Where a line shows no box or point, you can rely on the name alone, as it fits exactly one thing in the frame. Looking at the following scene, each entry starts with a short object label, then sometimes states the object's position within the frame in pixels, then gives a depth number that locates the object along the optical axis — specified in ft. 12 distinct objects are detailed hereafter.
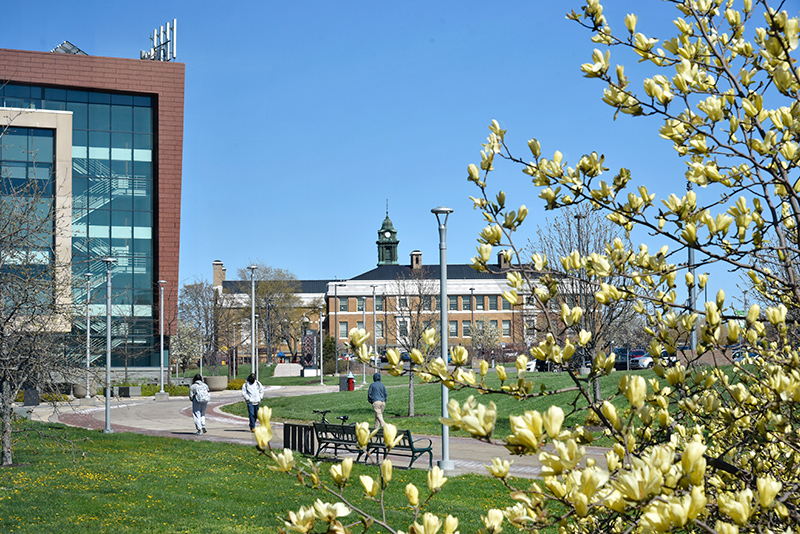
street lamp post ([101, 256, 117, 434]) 65.09
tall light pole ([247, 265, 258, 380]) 109.07
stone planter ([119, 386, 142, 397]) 127.03
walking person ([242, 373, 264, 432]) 65.31
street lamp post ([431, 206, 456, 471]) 44.68
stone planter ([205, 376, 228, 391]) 143.02
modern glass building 147.43
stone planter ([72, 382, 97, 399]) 118.93
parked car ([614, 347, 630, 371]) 151.17
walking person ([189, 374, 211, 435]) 66.95
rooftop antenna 159.53
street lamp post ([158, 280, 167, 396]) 133.08
